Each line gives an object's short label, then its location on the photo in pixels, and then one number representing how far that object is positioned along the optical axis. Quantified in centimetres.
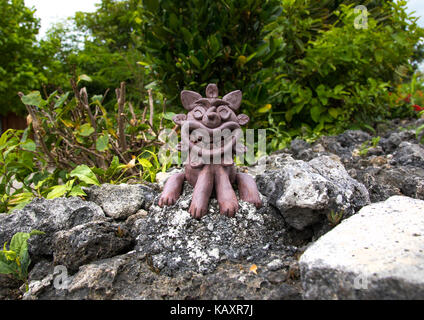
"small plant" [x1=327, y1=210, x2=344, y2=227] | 55
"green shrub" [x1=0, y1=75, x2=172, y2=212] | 79
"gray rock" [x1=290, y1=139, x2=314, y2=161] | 100
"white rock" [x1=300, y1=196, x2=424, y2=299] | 39
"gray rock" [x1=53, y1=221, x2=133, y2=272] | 52
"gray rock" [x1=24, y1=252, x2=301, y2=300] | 47
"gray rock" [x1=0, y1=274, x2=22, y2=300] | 52
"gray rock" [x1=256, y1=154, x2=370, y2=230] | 56
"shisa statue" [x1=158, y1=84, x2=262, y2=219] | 62
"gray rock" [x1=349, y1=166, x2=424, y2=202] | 68
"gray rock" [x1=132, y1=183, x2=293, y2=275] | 54
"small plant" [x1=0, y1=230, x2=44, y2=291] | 54
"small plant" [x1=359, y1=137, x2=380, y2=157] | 103
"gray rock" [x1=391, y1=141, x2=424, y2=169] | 88
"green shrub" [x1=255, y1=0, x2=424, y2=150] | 131
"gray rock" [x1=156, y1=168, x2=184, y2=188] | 82
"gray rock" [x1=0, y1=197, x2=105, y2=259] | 60
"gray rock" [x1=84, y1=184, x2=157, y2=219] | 69
